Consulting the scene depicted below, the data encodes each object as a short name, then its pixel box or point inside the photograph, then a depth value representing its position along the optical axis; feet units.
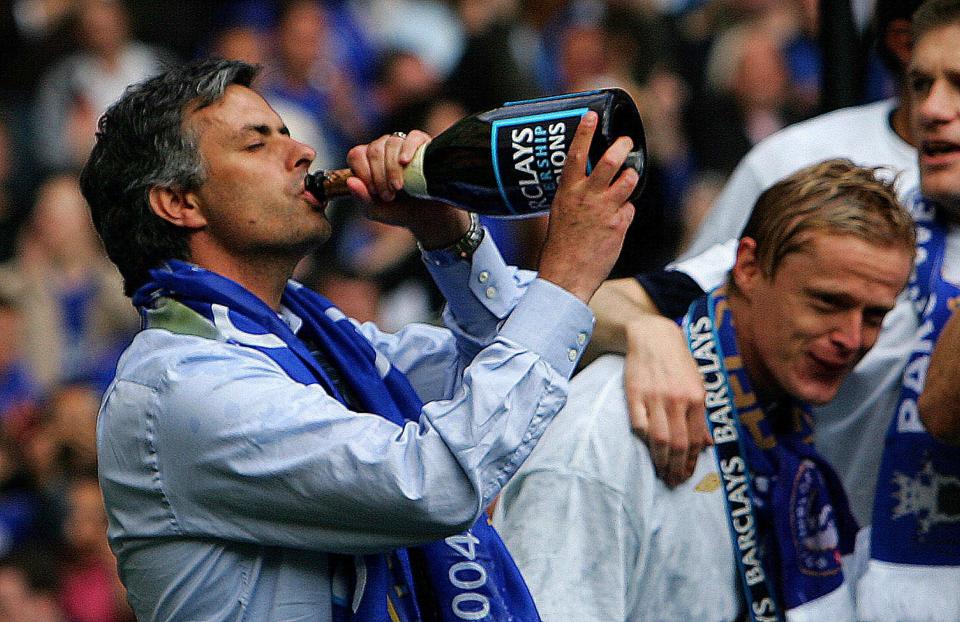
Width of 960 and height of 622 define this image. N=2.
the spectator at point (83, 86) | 47.55
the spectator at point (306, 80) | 48.62
